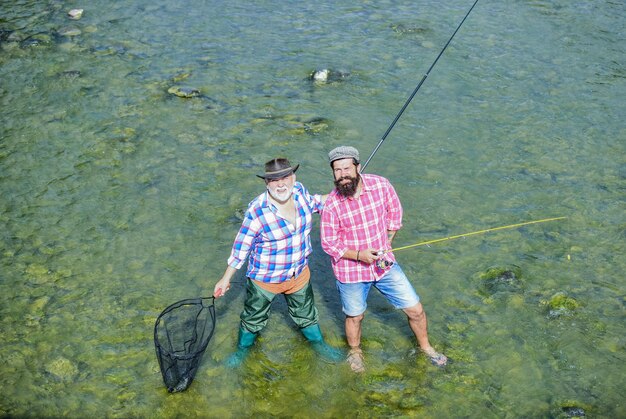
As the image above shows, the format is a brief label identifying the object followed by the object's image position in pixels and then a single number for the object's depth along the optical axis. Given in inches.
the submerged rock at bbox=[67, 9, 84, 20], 480.7
